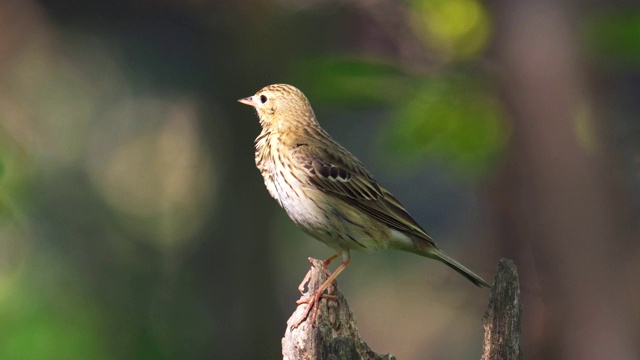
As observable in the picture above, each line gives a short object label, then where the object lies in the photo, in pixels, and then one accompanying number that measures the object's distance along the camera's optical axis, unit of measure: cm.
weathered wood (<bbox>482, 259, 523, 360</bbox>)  820
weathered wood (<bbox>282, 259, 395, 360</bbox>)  858
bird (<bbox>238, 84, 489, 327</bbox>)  1081
